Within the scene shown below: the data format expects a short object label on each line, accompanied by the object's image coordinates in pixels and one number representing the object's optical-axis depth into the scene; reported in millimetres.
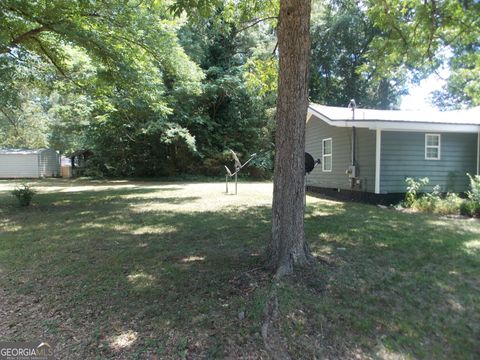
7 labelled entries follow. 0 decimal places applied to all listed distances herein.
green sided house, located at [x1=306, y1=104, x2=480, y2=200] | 10133
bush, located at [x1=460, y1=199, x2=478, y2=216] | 8289
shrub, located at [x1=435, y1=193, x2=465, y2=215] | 8609
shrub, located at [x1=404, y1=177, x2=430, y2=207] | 9617
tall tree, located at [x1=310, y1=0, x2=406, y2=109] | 26625
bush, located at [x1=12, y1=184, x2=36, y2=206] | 9564
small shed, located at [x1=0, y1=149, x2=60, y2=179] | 26922
